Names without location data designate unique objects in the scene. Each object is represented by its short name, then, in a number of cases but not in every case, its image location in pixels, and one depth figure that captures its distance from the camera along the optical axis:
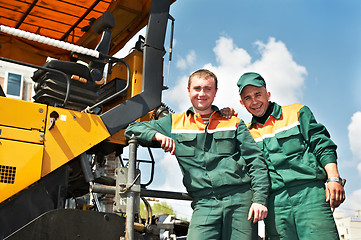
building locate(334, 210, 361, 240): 45.53
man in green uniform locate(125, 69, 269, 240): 2.80
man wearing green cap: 2.82
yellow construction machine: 3.25
